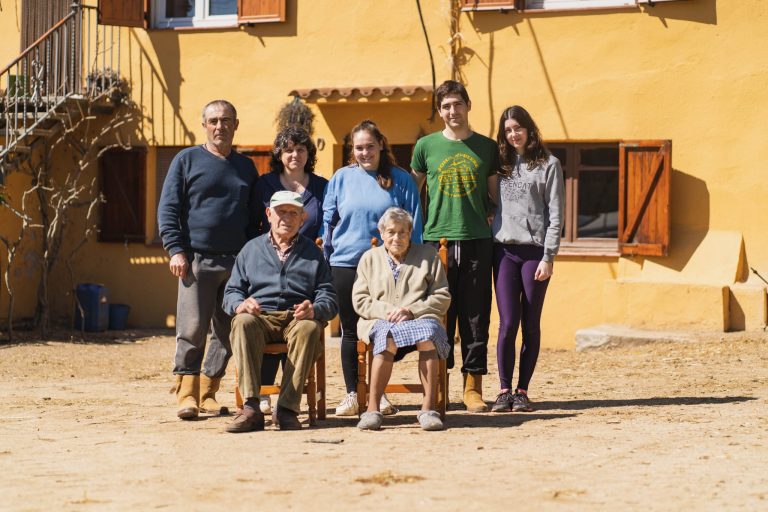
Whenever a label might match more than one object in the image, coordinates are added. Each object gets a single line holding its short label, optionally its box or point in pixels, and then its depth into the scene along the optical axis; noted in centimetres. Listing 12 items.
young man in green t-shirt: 743
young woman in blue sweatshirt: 727
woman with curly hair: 732
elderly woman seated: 689
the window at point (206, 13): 1353
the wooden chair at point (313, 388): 701
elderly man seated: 689
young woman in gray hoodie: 749
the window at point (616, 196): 1209
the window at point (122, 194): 1430
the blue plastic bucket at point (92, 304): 1393
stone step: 1145
